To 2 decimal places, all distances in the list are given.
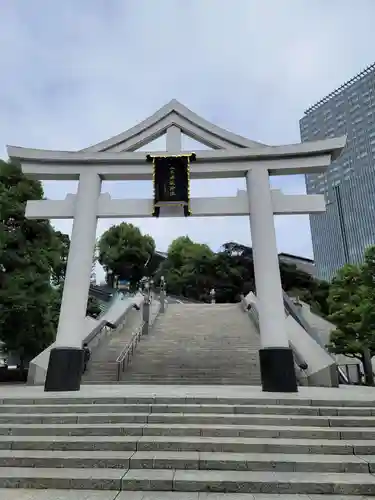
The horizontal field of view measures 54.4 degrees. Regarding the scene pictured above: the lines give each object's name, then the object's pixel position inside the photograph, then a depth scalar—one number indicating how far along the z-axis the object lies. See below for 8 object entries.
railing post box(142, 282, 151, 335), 14.37
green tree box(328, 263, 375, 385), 15.16
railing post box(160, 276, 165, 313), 18.65
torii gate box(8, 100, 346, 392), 8.15
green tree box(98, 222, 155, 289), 41.78
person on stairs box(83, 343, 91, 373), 10.55
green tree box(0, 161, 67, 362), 11.67
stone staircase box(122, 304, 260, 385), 9.72
